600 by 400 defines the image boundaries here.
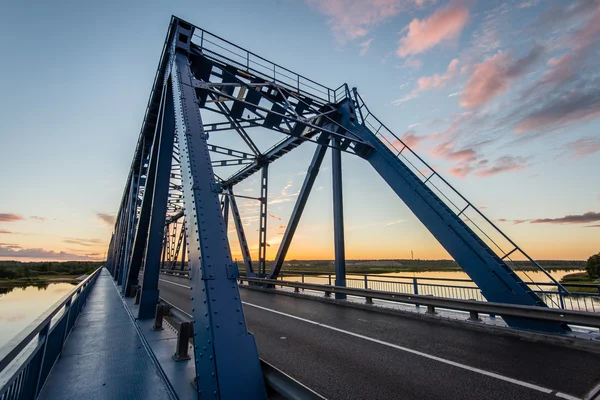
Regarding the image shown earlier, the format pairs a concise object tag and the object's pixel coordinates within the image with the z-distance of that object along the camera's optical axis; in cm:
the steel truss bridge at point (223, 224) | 340
